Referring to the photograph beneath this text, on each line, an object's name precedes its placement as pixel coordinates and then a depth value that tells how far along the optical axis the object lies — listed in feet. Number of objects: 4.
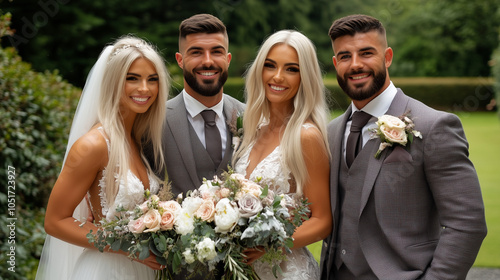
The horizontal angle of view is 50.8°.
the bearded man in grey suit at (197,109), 12.67
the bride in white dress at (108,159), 11.20
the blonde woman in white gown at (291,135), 11.66
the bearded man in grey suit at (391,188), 10.05
